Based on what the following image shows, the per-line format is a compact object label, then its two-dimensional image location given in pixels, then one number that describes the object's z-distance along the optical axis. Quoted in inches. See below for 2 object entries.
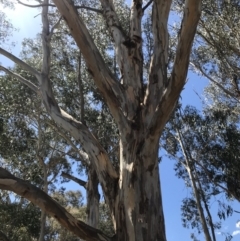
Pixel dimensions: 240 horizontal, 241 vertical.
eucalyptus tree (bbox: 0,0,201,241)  70.8
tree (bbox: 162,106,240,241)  280.9
